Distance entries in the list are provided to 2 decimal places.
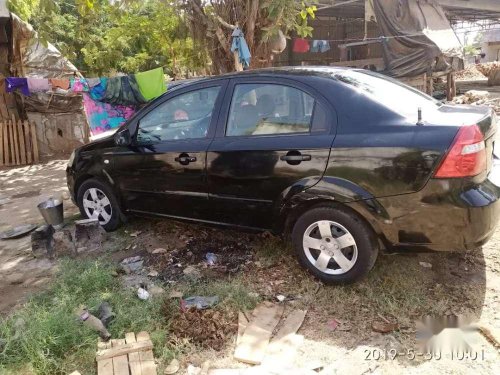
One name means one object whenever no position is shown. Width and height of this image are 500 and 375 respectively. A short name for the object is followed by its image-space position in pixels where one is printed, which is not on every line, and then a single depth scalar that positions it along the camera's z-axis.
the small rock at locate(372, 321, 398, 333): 2.74
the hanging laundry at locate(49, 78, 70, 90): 9.55
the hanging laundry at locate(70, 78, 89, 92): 9.54
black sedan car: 2.72
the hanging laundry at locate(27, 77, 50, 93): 9.34
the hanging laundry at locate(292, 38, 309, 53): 14.44
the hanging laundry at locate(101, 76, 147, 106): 9.49
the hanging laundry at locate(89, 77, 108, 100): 9.63
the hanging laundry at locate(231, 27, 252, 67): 7.99
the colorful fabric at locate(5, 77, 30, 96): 9.09
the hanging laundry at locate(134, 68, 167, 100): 9.45
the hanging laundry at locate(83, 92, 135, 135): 9.88
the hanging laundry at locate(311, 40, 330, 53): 15.03
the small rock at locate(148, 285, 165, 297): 3.35
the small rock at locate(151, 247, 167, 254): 4.14
